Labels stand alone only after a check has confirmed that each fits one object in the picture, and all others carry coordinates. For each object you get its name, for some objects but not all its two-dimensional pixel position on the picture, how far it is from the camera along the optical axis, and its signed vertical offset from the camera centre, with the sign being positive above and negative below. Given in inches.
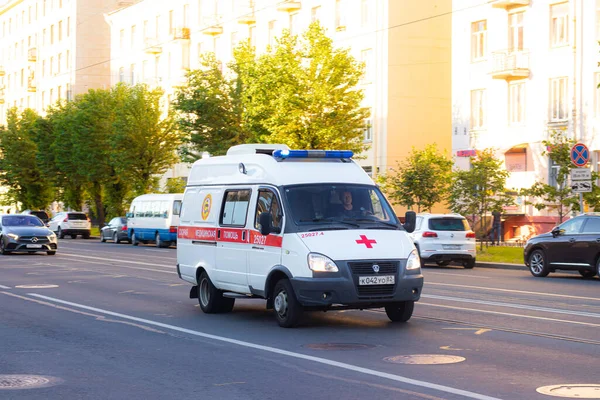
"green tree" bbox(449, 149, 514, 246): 1370.6 +65.6
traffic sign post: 1130.0 +69.9
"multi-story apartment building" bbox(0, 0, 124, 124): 3786.9 +720.5
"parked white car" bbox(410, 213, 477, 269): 1210.6 -4.2
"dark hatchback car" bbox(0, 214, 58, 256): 1440.7 -9.2
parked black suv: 991.6 -11.9
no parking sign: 1149.1 +91.1
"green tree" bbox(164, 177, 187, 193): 2379.4 +111.9
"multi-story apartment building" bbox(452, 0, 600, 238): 1659.7 +264.7
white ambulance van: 517.3 -2.1
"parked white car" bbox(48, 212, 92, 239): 2573.8 +19.6
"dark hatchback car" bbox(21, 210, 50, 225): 2968.3 +54.9
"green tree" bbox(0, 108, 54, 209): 3427.7 +228.2
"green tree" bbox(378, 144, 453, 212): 1519.4 +76.2
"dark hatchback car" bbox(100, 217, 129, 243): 2174.0 +6.6
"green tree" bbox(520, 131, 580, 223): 1285.7 +71.0
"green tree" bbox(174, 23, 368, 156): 1761.8 +240.8
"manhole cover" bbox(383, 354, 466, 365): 405.7 -49.4
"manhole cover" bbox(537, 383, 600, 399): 327.0 -50.1
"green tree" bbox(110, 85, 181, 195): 2496.3 +226.5
